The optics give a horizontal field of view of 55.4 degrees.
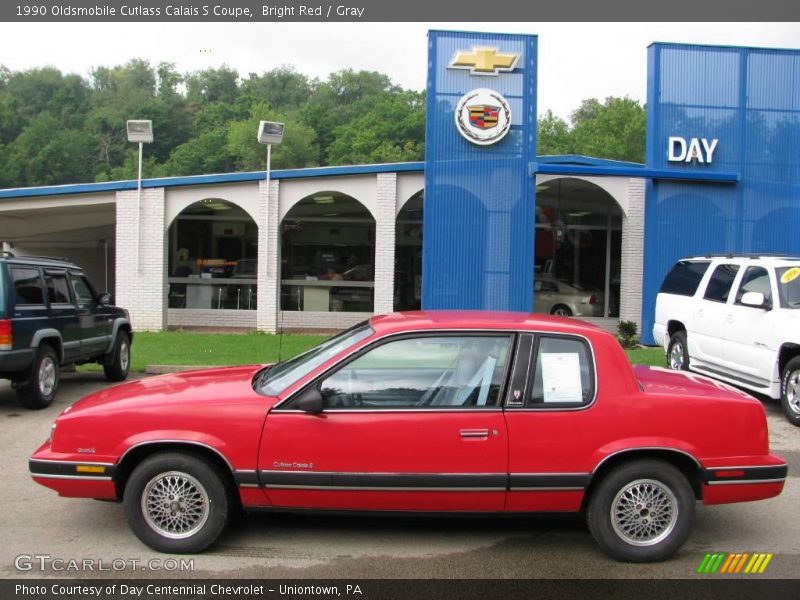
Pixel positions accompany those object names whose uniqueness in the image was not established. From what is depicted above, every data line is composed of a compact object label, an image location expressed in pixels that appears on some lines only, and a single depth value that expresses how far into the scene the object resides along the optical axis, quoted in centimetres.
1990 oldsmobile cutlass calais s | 457
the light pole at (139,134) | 1733
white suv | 923
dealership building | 1603
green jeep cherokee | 875
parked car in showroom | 2009
